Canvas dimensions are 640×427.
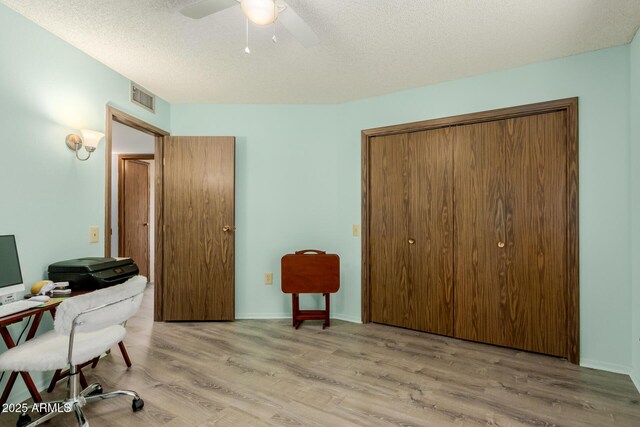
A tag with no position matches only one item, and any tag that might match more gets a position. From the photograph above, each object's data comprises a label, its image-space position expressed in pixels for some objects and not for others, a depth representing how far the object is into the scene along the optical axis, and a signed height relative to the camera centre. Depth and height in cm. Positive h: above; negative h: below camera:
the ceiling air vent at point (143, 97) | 289 +104
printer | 202 -39
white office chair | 147 -66
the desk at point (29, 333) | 151 -62
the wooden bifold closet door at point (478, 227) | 244 -11
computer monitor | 167 -31
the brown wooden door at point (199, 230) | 329 -18
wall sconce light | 226 +49
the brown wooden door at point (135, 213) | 506 -2
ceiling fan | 151 +96
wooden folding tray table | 305 -57
